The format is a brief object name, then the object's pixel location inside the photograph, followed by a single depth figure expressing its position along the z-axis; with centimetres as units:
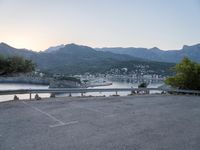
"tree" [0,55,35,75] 1270
